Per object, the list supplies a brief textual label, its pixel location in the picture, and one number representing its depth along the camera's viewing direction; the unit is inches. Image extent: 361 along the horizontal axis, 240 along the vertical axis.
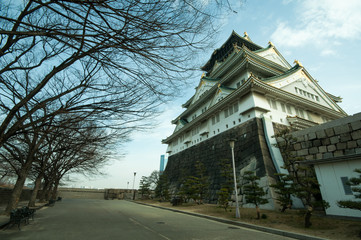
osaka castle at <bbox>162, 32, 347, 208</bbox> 573.3
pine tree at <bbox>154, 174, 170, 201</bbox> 953.5
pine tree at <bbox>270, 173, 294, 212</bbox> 353.7
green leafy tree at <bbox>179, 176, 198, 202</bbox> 617.3
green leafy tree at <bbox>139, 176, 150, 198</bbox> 1107.3
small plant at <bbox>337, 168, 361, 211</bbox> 219.8
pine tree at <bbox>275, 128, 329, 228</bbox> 275.7
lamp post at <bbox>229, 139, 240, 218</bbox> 370.9
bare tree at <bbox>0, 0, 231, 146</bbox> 128.1
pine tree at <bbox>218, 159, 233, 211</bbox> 449.7
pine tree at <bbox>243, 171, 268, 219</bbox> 360.2
